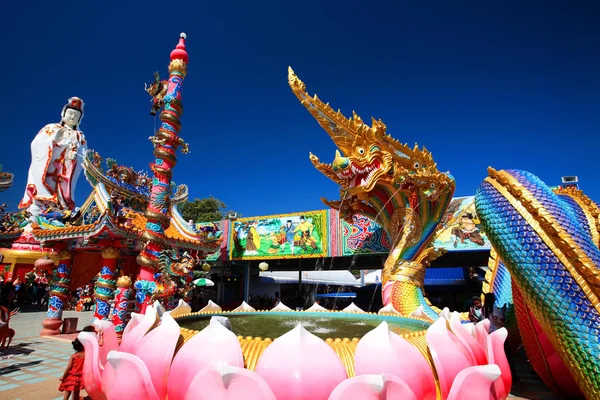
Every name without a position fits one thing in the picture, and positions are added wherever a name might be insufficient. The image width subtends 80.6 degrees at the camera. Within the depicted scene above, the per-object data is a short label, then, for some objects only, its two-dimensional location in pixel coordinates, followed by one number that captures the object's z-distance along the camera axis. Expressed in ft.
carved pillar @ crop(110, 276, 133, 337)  29.01
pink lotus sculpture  5.38
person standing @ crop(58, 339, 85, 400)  12.45
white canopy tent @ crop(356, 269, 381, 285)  78.41
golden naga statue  24.44
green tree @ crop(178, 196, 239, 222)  112.27
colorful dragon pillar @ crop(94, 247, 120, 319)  30.17
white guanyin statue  63.26
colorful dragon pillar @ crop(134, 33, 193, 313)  28.07
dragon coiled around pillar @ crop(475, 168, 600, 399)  8.61
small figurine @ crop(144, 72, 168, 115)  32.91
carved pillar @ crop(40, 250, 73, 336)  30.60
